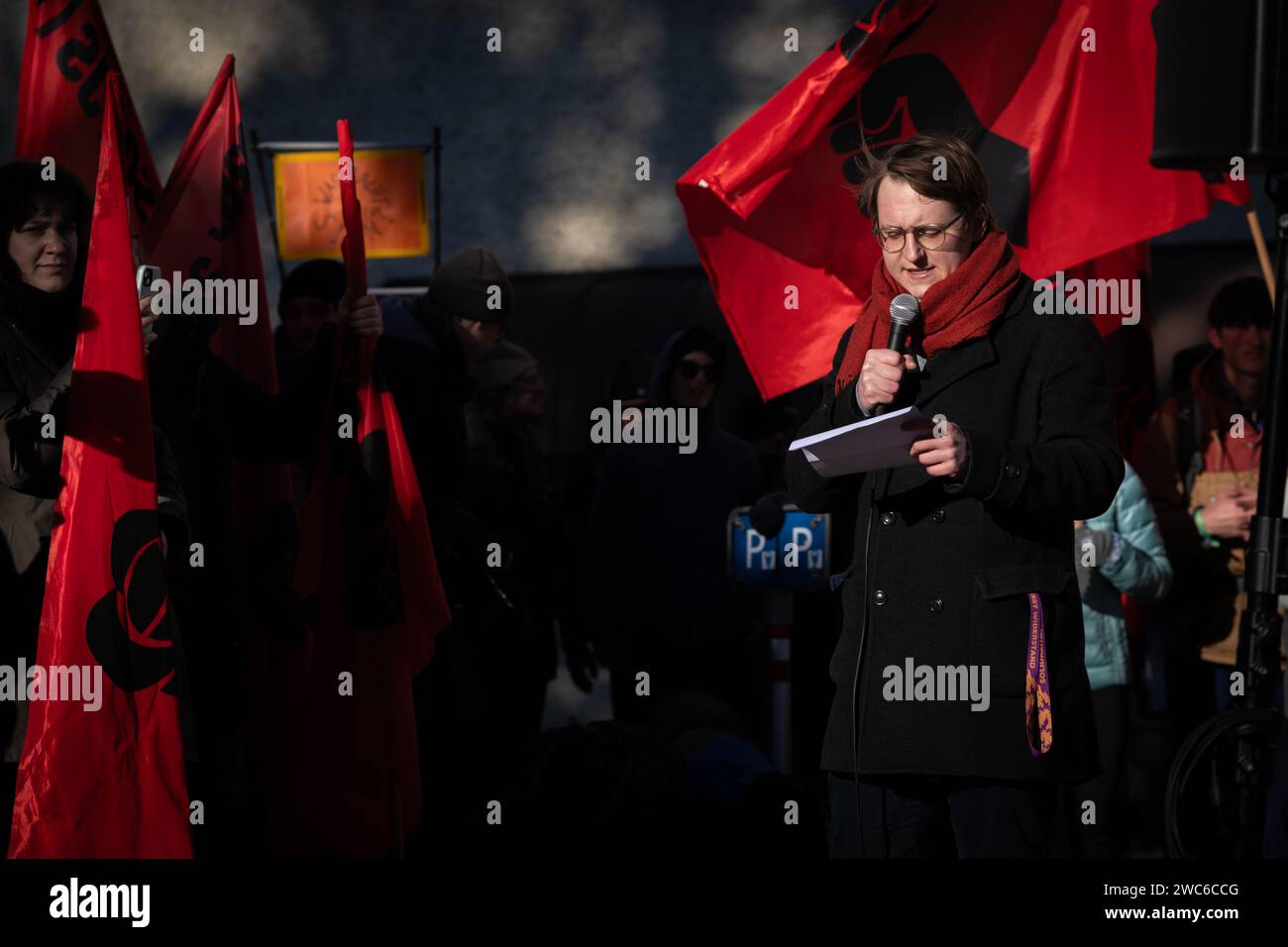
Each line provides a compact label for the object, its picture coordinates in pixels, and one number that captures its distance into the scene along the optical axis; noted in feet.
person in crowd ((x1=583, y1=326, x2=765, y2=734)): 19.80
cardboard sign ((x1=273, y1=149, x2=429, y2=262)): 27.91
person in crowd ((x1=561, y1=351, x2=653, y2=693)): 21.07
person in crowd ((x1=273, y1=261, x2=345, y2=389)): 18.97
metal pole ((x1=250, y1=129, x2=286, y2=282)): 27.28
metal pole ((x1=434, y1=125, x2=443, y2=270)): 26.67
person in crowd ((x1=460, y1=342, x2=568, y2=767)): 17.15
